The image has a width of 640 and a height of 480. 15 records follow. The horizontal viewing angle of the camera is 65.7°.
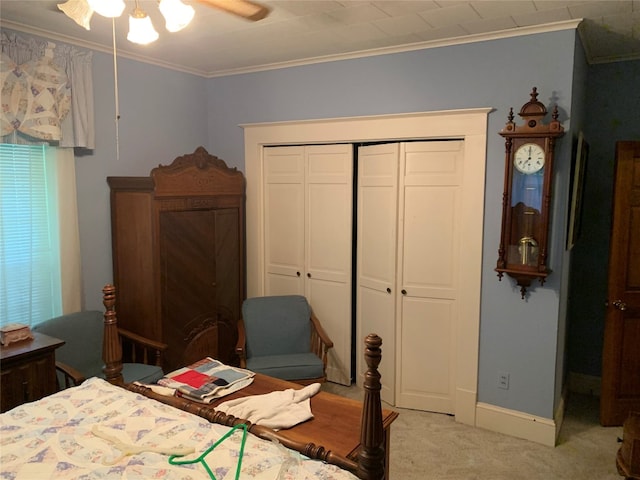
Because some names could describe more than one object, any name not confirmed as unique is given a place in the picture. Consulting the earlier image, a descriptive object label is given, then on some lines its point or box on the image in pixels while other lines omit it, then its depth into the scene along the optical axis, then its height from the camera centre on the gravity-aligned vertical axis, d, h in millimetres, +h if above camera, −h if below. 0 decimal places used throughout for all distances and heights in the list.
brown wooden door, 3143 -659
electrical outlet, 3238 -1192
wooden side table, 2492 -923
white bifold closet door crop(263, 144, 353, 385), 3838 -277
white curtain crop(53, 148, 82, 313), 3152 -250
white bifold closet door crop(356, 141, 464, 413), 3391 -453
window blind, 2904 -260
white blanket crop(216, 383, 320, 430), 2088 -934
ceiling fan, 1573 +605
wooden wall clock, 2906 +31
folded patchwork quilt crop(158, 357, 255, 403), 2324 -921
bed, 1558 -861
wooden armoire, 3324 -424
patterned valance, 2785 +595
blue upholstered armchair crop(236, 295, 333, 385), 3459 -1060
